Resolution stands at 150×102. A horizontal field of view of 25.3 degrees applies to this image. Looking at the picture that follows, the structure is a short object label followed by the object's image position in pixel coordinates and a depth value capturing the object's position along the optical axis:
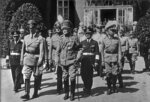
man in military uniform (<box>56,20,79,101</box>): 6.48
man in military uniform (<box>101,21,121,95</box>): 7.01
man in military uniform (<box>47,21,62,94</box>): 7.21
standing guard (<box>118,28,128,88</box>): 9.56
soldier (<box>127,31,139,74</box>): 10.01
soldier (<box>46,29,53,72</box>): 9.77
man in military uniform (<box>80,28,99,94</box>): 7.18
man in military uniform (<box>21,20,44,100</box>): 6.57
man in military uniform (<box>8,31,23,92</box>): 7.38
